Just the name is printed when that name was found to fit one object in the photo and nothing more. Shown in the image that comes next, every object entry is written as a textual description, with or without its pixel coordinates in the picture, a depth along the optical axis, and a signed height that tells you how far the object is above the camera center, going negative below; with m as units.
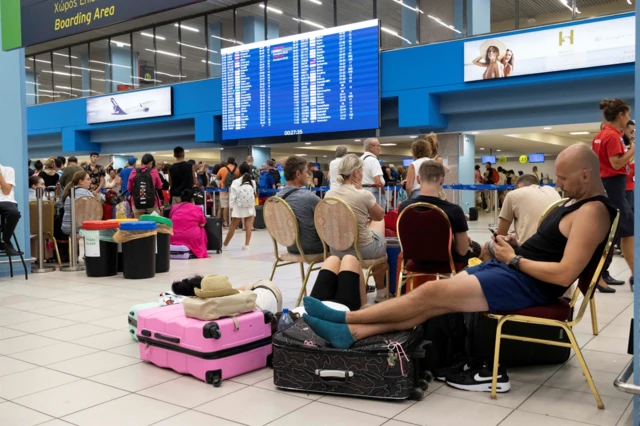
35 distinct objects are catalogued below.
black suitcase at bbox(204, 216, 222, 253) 9.13 -0.84
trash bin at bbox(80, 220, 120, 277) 6.73 -0.83
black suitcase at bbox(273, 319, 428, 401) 2.68 -0.91
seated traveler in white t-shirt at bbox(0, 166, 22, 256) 6.49 -0.29
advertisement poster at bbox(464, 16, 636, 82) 11.24 +2.68
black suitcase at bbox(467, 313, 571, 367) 3.16 -0.93
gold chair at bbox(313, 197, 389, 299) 4.09 -0.34
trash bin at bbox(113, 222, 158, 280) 6.41 -0.78
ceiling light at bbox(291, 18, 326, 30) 17.17 +4.78
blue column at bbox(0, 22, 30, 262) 7.10 +0.71
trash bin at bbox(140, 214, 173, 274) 7.02 -0.77
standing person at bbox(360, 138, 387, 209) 6.56 +0.12
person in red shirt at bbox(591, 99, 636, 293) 4.89 +0.14
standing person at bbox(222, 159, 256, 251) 9.39 -0.34
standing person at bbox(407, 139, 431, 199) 6.00 +0.18
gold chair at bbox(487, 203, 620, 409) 2.61 -0.65
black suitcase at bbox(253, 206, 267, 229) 13.95 -1.00
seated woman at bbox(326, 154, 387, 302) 4.25 -0.21
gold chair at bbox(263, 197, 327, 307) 4.45 -0.38
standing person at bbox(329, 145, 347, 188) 6.89 +0.20
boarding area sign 4.34 +1.42
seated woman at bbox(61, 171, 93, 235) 7.61 -0.13
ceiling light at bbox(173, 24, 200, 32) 18.80 +5.12
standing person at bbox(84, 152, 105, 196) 11.16 +0.20
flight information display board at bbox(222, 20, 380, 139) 13.79 +2.52
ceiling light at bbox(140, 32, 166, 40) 19.77 +5.14
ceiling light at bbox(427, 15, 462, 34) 13.95 +3.90
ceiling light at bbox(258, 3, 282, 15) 16.97 +5.14
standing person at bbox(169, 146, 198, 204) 9.58 +0.11
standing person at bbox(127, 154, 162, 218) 8.70 -0.09
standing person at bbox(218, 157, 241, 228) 12.74 +0.07
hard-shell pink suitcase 3.01 -0.90
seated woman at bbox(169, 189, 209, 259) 8.44 -0.67
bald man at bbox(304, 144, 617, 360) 2.58 -0.49
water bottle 3.22 -0.81
